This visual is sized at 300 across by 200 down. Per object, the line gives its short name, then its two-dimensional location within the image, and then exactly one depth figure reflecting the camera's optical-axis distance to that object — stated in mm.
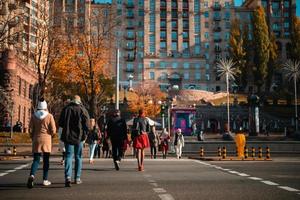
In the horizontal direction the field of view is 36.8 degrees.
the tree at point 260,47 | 84375
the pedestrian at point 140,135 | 14742
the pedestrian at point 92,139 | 19942
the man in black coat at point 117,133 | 15049
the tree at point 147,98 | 81562
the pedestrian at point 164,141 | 26164
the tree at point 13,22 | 29209
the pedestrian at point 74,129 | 10180
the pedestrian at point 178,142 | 25508
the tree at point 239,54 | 86938
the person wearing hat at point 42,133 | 9836
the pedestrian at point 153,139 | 25594
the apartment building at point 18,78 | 47438
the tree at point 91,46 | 40250
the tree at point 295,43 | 84800
